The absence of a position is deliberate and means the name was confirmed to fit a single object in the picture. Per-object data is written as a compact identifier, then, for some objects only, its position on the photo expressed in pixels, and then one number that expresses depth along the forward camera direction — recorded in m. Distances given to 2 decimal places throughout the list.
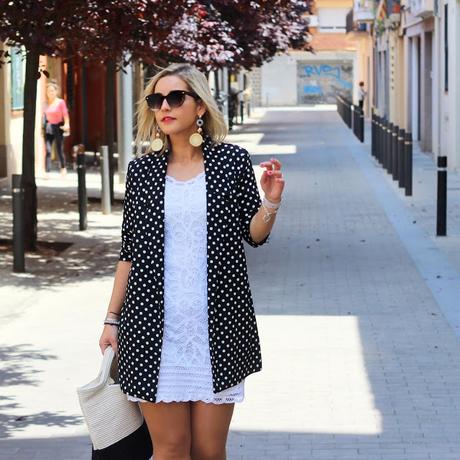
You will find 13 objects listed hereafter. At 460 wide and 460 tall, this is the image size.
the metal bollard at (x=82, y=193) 16.83
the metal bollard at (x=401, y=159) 22.20
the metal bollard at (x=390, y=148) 25.16
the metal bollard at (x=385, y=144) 26.60
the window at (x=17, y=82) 25.06
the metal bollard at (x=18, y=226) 12.98
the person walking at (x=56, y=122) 25.31
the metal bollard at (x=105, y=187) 18.48
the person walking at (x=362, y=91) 66.44
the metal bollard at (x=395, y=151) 23.62
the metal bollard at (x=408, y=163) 21.25
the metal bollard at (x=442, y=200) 15.71
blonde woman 4.67
